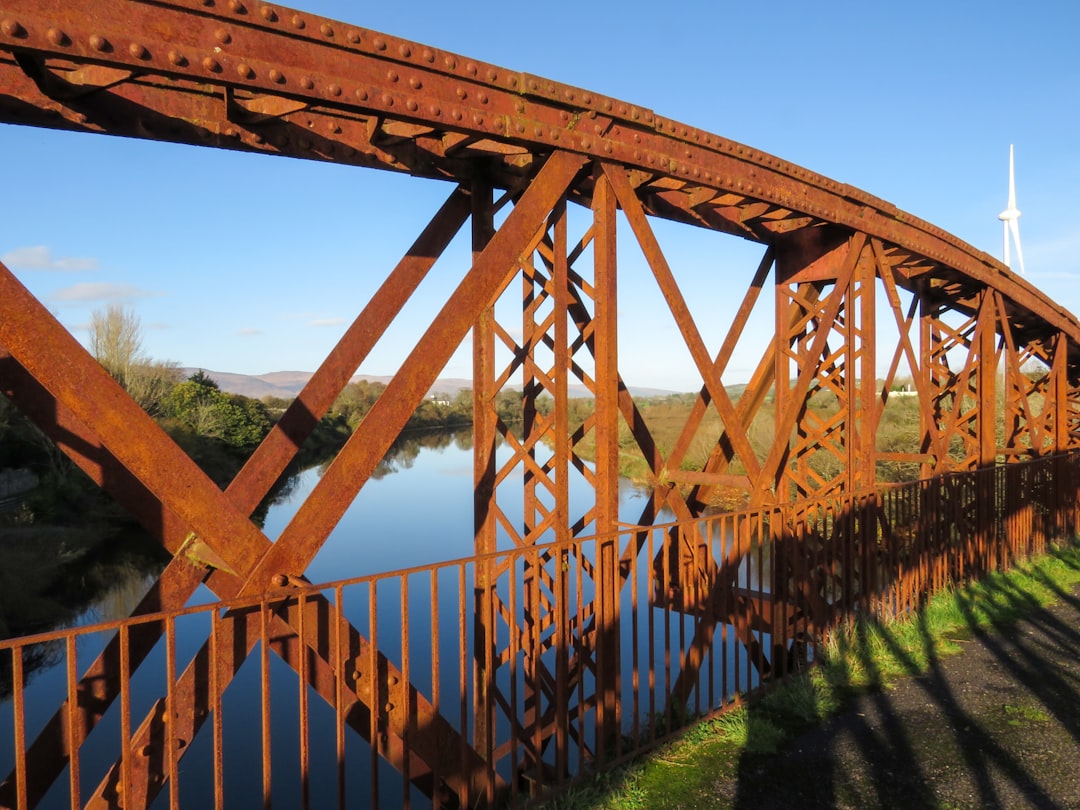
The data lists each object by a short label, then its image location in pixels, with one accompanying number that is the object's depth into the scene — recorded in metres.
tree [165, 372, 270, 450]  32.44
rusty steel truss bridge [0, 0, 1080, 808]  2.59
